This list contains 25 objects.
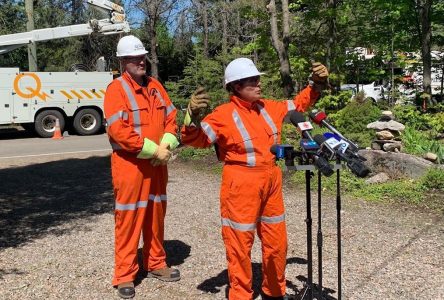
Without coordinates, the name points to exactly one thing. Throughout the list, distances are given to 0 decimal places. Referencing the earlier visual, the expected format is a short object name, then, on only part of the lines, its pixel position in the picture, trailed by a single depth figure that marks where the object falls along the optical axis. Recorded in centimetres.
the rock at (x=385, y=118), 848
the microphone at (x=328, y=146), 295
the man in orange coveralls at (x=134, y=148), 411
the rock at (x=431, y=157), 780
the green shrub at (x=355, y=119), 939
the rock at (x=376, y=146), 831
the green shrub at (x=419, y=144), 799
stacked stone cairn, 813
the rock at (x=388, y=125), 818
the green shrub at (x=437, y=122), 917
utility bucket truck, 1622
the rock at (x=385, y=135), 815
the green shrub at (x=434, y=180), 718
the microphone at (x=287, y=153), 316
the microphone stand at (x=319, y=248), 325
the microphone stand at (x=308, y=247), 321
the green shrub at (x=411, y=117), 987
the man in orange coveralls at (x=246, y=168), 350
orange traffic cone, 1668
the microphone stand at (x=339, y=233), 312
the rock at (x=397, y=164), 763
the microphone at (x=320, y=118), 321
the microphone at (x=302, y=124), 322
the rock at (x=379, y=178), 775
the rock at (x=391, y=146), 811
